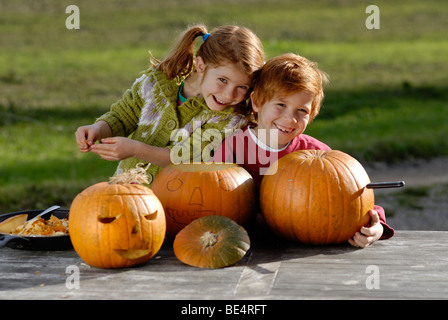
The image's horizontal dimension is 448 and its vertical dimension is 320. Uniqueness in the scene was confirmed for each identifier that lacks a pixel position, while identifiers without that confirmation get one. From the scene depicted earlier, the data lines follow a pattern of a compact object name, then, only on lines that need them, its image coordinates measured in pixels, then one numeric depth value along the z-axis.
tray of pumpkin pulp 2.66
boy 3.09
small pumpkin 2.51
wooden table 2.23
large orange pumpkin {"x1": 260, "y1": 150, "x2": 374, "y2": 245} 2.75
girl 3.23
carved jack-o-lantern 2.49
